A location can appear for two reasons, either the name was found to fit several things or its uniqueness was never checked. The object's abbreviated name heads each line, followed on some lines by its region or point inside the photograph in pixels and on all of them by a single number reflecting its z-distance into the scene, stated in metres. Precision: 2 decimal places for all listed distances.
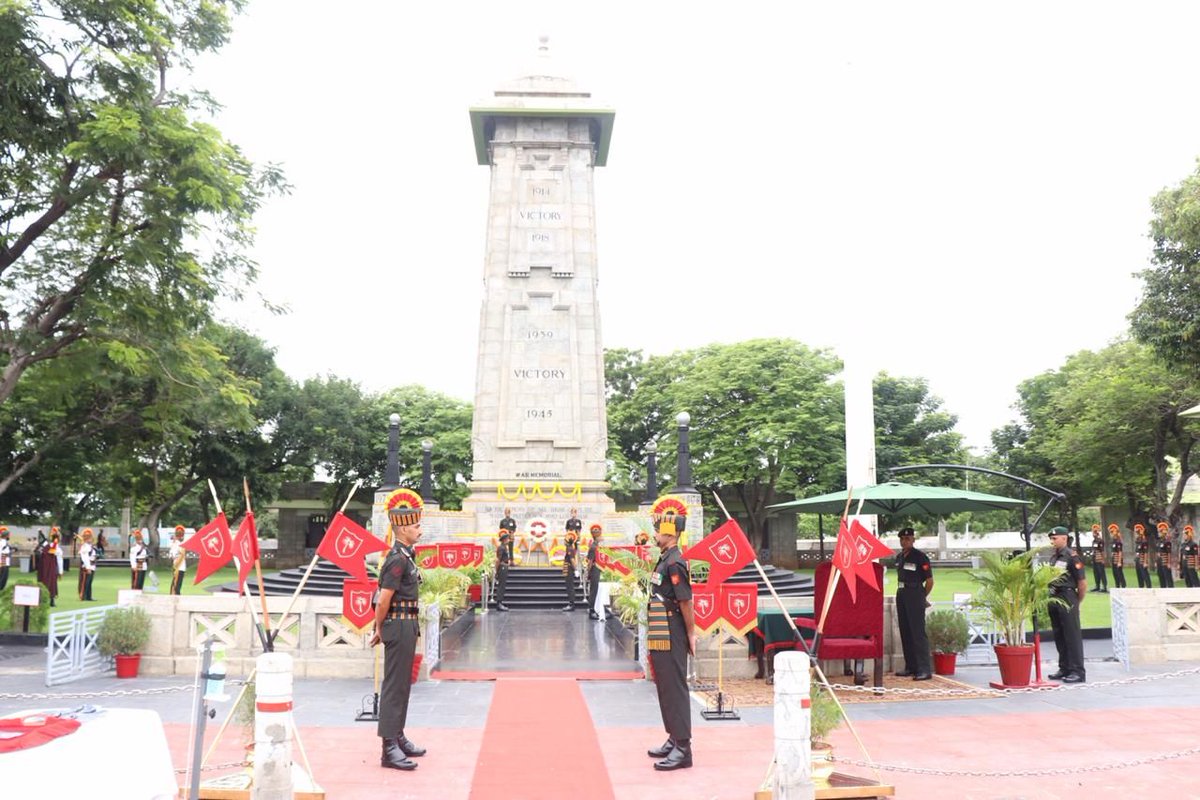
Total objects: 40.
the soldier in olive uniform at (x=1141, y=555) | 24.33
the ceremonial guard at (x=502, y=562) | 20.89
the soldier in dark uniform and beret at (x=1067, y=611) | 11.78
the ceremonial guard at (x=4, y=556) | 23.08
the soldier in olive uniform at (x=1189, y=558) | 22.72
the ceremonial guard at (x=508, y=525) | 21.62
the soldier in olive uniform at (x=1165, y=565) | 24.05
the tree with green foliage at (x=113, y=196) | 14.70
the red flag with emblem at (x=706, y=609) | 9.97
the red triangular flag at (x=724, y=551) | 9.11
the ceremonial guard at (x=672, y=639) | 7.54
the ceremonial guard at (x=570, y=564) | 20.83
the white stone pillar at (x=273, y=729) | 5.95
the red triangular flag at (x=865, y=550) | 8.64
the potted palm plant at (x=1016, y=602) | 11.16
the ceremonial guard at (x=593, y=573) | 19.82
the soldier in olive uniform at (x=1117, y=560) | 24.39
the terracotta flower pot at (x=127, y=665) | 11.87
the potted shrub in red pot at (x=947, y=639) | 12.43
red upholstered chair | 11.09
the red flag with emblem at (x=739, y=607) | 10.02
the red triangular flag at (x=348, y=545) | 8.70
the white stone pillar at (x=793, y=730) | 5.97
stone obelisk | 28.97
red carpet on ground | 6.92
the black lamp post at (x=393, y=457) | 26.12
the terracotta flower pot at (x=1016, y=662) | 11.16
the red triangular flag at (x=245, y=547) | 7.84
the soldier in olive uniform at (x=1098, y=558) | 24.43
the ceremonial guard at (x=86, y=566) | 22.19
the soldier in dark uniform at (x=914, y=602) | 11.77
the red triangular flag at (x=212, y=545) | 8.66
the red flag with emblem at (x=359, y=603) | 10.11
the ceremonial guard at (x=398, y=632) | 7.53
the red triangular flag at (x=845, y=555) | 8.15
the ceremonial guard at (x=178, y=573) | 16.21
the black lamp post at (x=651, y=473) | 29.25
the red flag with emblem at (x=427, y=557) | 18.38
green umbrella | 11.66
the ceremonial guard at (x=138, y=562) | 23.08
